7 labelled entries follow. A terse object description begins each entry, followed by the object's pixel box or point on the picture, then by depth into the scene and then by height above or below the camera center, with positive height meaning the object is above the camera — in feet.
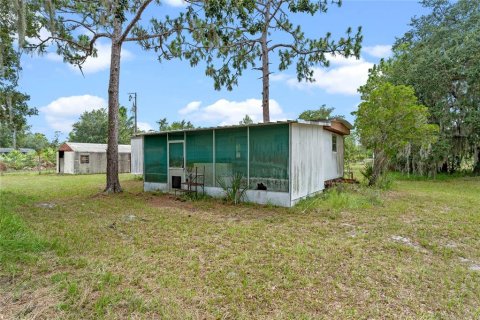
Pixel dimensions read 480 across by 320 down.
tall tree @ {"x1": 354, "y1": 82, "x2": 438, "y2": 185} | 30.60 +4.60
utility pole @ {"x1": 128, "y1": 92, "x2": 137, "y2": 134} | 69.51 +16.33
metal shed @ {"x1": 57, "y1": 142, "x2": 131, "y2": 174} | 61.98 +1.58
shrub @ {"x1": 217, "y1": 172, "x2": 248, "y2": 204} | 24.77 -2.25
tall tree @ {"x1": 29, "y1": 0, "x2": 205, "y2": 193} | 29.01 +13.81
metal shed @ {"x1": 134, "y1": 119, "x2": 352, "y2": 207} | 22.89 +0.56
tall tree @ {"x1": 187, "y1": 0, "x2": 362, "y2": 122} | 33.76 +15.65
